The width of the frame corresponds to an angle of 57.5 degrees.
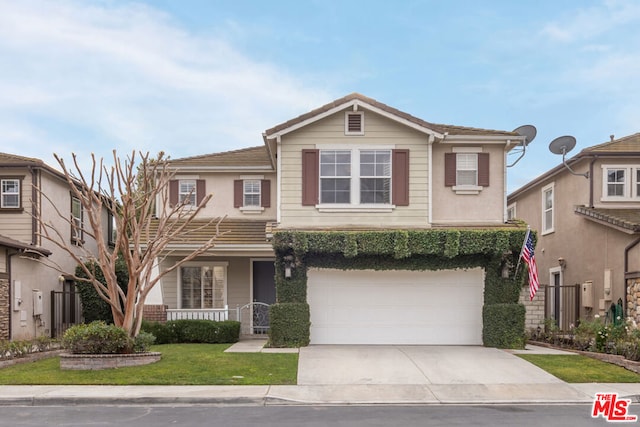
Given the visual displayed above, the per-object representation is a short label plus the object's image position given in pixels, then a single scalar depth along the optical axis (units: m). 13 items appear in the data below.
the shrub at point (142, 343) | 13.03
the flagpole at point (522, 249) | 15.02
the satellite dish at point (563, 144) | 18.73
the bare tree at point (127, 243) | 13.06
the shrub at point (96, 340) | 12.41
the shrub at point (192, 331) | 16.62
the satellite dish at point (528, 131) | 17.50
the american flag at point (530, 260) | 14.85
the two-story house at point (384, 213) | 15.95
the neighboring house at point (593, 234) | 16.44
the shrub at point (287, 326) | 15.18
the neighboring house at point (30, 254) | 17.41
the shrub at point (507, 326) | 15.20
